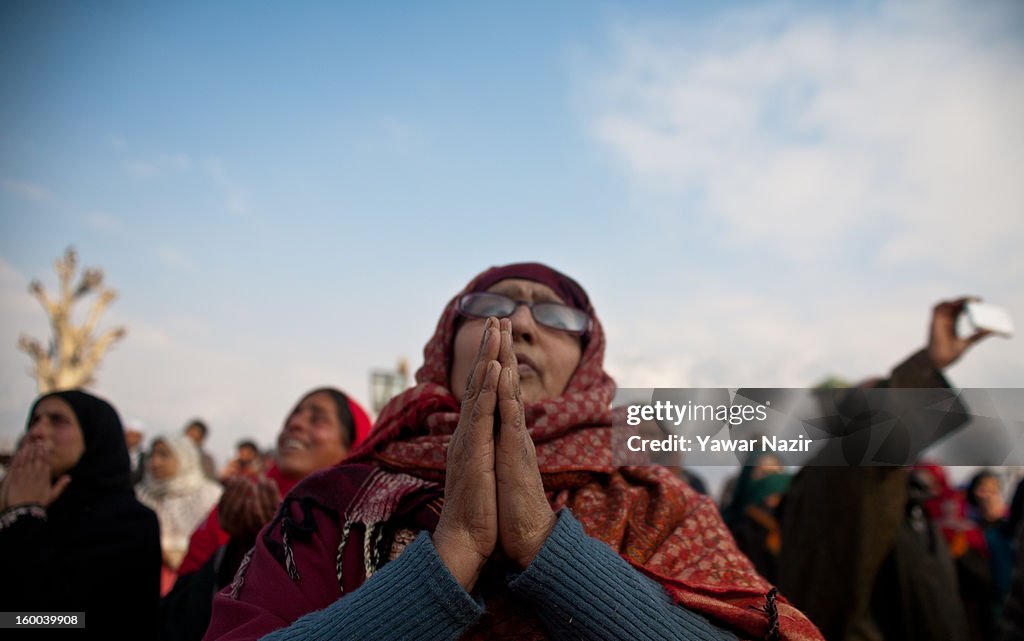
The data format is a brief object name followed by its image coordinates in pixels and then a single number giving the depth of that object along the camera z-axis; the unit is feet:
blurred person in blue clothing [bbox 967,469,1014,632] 17.94
